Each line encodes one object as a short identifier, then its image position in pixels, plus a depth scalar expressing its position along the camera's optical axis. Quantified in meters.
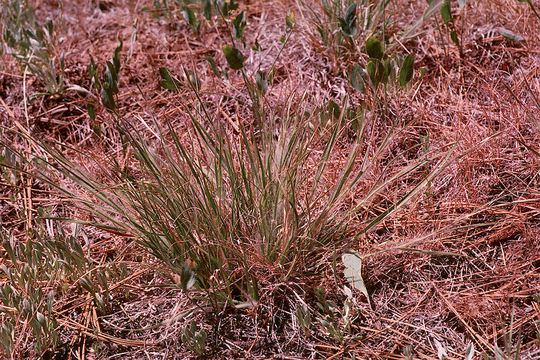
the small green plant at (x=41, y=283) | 1.48
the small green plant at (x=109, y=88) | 1.55
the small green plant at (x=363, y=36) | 1.63
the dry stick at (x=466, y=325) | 1.46
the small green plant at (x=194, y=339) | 1.45
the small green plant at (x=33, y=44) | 1.75
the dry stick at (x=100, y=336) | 1.49
